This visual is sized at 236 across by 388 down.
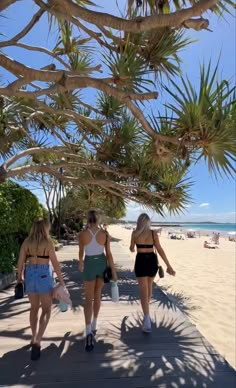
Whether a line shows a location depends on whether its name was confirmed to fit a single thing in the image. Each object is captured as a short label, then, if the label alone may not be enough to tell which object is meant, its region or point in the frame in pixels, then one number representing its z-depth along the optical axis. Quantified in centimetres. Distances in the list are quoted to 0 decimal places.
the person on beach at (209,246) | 2895
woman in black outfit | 462
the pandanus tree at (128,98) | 397
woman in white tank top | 412
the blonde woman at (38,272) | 364
